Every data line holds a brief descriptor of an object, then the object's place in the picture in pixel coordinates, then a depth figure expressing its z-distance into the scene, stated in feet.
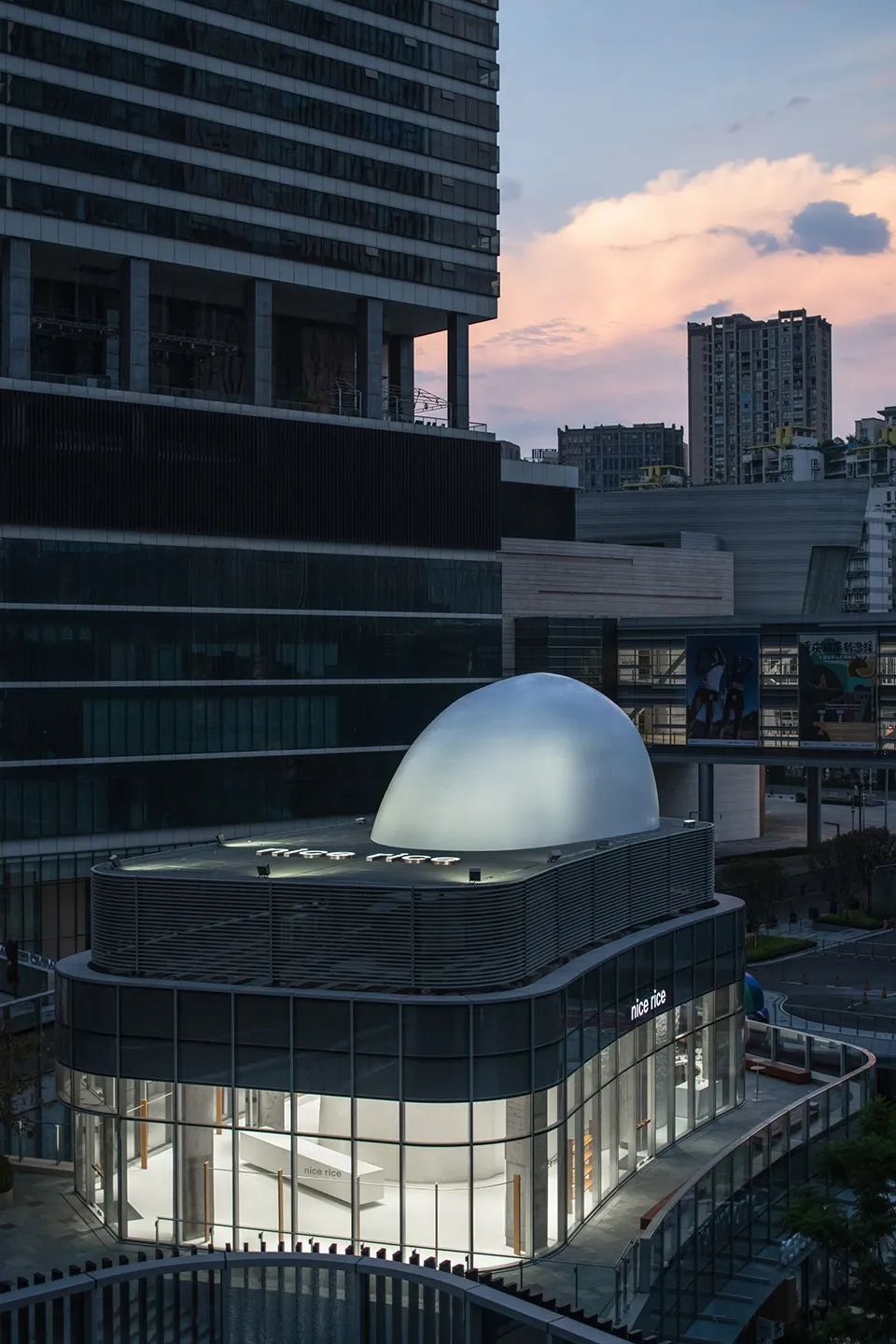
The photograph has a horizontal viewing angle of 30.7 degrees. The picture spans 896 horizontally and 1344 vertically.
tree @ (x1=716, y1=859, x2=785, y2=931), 232.53
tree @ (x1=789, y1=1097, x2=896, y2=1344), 78.02
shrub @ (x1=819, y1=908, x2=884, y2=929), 243.19
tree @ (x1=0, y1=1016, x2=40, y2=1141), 110.32
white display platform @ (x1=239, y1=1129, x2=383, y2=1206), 94.58
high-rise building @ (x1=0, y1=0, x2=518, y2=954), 207.72
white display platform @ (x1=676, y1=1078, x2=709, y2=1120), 119.92
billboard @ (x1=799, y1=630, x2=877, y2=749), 256.32
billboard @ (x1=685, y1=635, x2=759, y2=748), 270.05
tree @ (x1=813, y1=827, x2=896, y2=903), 251.60
